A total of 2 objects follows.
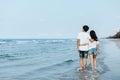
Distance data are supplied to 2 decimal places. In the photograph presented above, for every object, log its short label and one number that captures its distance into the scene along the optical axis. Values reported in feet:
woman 18.97
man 19.14
